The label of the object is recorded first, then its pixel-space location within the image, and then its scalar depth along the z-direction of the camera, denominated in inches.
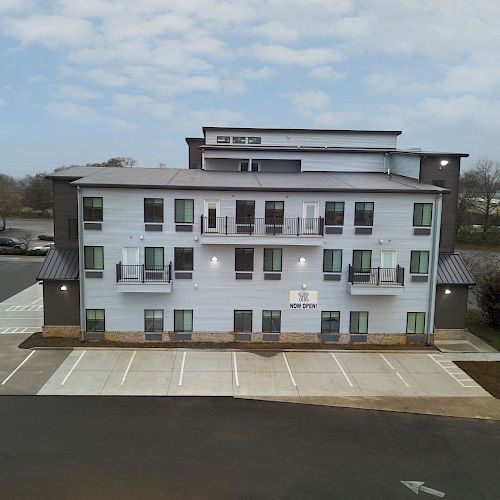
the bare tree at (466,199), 2578.7
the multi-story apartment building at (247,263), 952.3
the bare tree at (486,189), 2659.9
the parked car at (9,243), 2292.1
